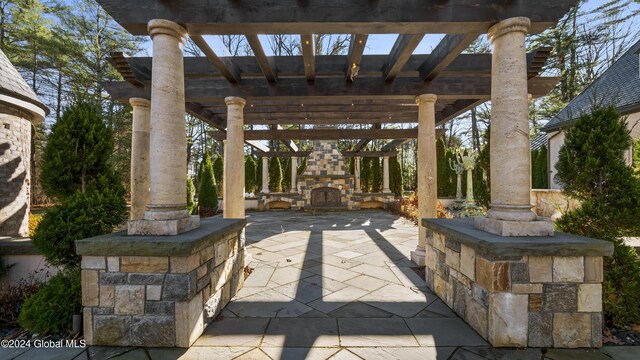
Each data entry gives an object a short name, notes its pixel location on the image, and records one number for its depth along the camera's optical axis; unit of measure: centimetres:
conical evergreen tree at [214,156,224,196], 1612
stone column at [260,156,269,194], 1366
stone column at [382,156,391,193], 1391
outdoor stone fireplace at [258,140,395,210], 1400
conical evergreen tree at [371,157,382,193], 1702
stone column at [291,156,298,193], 1455
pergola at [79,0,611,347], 233
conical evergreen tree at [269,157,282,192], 1733
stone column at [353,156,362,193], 1481
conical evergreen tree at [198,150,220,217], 1138
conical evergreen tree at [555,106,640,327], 273
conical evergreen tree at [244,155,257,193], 1714
